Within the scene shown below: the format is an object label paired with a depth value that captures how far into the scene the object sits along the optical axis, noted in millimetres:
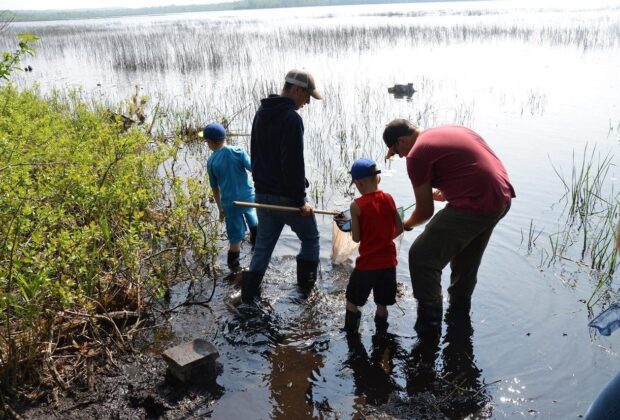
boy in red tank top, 3670
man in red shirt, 3564
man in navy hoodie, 3945
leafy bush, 3283
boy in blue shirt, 4820
